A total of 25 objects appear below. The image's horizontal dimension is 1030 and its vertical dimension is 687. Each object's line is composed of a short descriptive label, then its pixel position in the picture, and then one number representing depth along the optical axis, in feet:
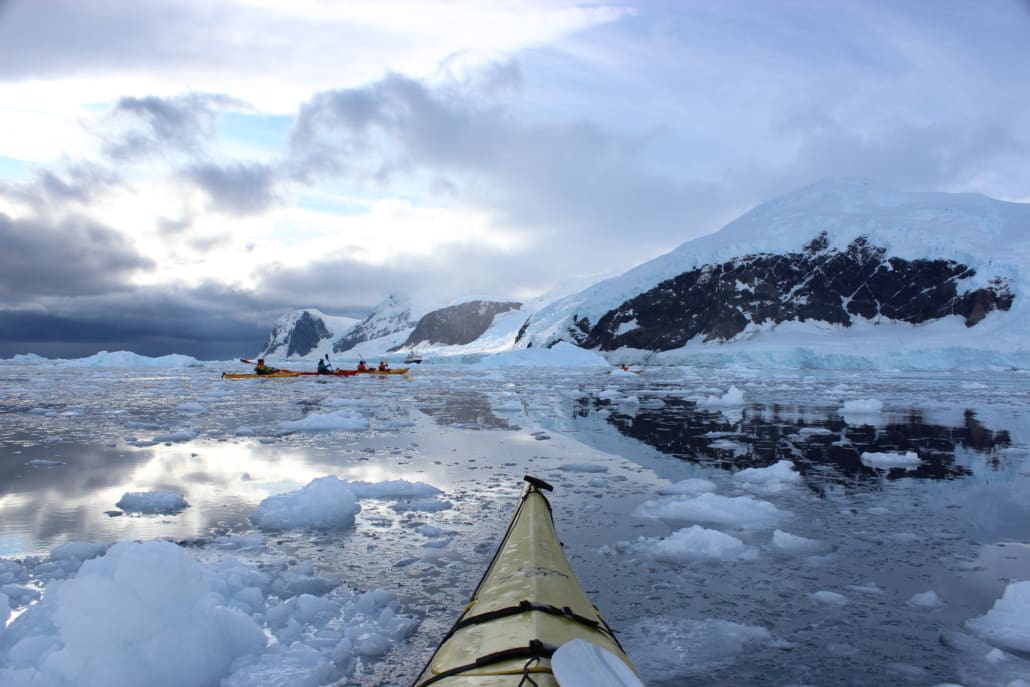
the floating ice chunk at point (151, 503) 21.13
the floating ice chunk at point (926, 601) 13.50
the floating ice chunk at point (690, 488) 24.12
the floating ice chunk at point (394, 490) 23.18
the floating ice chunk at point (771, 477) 25.32
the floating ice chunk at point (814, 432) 40.51
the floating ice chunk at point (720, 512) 20.22
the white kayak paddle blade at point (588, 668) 7.00
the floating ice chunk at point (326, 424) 42.73
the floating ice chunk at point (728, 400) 63.03
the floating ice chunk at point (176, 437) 36.82
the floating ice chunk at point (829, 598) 13.79
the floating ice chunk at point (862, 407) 53.78
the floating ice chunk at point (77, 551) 15.60
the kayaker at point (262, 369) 114.62
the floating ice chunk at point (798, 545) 17.20
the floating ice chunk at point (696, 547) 16.87
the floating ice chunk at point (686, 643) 10.99
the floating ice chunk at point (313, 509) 19.56
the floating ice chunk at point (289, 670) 10.37
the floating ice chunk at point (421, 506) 21.40
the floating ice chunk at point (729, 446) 34.40
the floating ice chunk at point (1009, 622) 11.69
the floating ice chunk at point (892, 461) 29.55
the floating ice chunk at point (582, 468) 28.53
